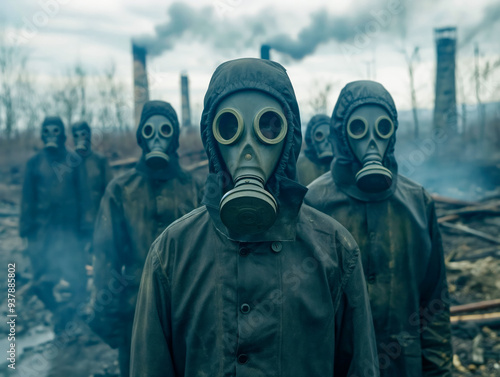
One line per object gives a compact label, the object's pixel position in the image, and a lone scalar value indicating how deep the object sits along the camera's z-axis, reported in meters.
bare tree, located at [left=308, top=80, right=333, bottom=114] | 18.47
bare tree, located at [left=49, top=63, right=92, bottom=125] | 22.44
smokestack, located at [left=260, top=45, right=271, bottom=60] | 15.64
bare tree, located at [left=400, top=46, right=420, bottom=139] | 20.62
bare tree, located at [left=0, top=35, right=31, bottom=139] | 21.17
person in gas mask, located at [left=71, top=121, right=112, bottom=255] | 6.70
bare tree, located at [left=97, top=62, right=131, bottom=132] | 22.55
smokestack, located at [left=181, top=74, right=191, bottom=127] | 24.03
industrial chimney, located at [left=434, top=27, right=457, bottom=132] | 16.50
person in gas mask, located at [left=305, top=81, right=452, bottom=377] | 2.62
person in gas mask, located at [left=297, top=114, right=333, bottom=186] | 6.69
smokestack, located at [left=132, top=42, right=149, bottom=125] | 17.94
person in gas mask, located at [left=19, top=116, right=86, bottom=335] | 6.55
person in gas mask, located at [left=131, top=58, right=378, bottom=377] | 1.55
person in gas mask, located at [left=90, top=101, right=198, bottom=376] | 3.79
